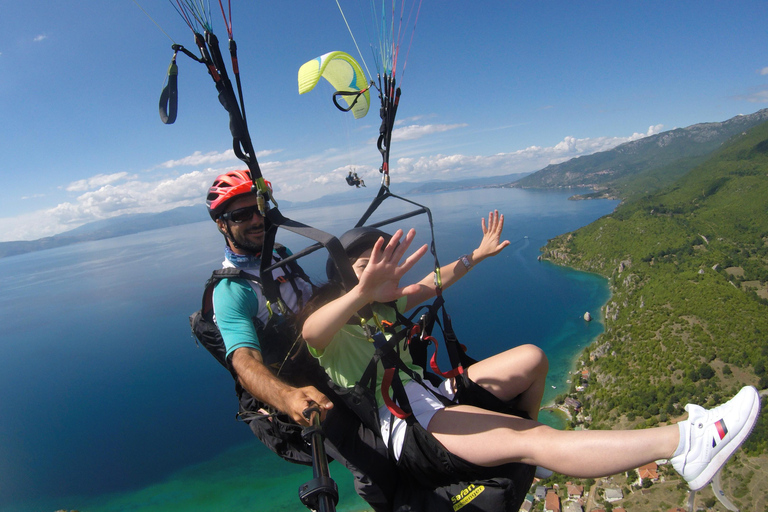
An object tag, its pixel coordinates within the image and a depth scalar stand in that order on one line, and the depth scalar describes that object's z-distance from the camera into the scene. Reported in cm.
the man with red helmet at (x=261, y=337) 174
